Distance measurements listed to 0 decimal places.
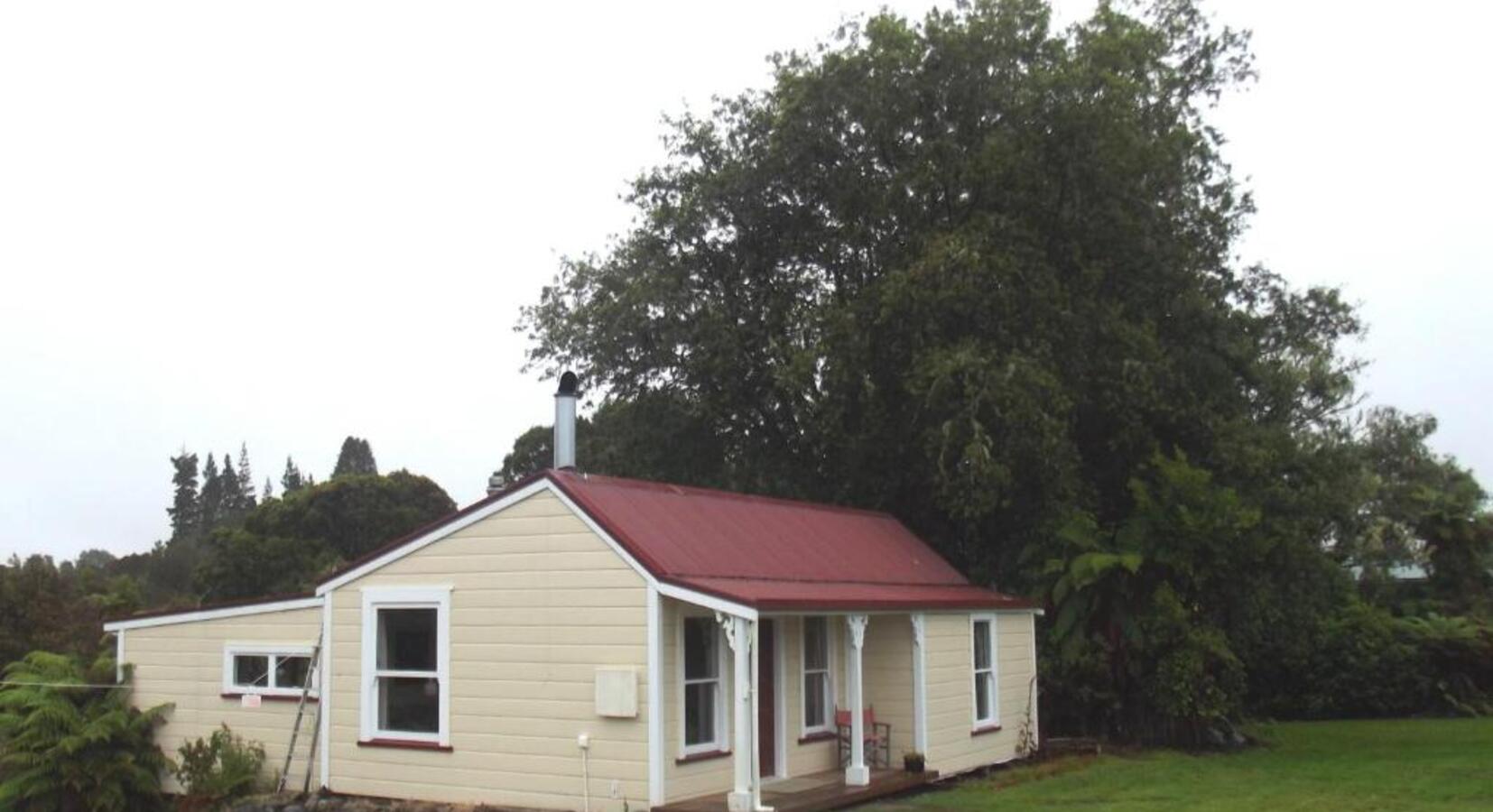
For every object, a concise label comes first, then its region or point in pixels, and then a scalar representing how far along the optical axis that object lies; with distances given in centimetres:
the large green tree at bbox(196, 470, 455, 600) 6172
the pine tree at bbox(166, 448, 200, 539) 10038
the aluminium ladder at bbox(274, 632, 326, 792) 1590
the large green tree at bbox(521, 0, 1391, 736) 2180
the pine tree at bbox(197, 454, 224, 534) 10175
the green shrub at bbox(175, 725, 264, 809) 1606
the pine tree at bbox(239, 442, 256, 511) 10850
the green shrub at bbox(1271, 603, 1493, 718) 2819
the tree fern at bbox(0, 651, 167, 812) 1586
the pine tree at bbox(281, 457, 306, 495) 11194
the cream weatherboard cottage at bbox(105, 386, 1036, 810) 1386
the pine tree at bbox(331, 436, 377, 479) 10731
